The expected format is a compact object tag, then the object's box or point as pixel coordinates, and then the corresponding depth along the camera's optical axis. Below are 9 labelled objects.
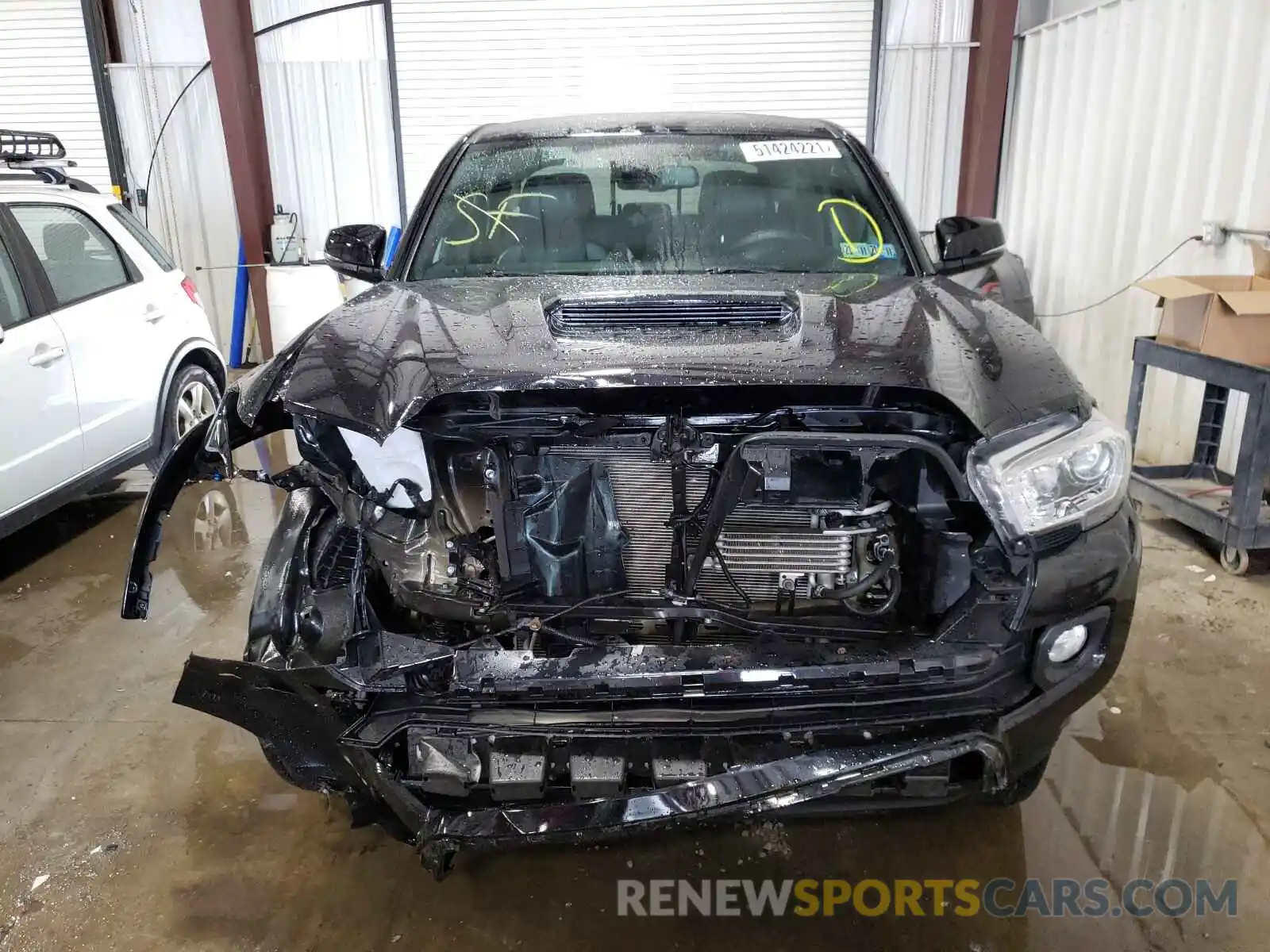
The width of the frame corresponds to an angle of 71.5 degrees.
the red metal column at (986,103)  6.04
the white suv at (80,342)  3.28
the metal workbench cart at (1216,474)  3.17
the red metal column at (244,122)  6.63
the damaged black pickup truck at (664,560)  1.52
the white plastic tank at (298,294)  6.58
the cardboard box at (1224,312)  3.18
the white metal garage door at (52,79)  6.96
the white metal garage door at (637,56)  6.39
